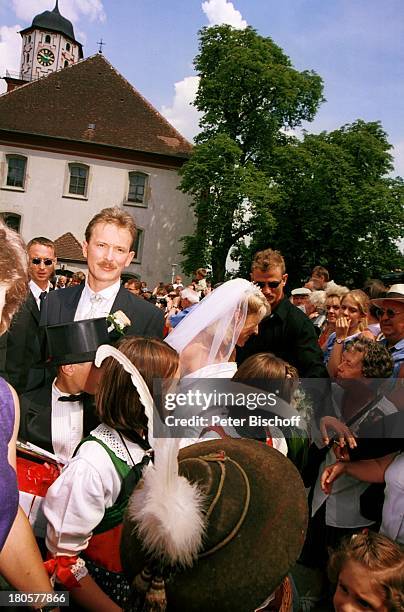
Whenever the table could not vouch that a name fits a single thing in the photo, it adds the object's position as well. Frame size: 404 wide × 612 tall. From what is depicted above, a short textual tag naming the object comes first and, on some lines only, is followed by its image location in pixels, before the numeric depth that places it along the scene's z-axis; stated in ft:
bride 8.60
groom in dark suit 10.32
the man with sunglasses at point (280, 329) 12.30
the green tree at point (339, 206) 89.76
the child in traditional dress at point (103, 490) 5.48
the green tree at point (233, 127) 92.53
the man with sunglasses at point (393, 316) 12.22
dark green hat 3.90
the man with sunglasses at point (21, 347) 11.50
